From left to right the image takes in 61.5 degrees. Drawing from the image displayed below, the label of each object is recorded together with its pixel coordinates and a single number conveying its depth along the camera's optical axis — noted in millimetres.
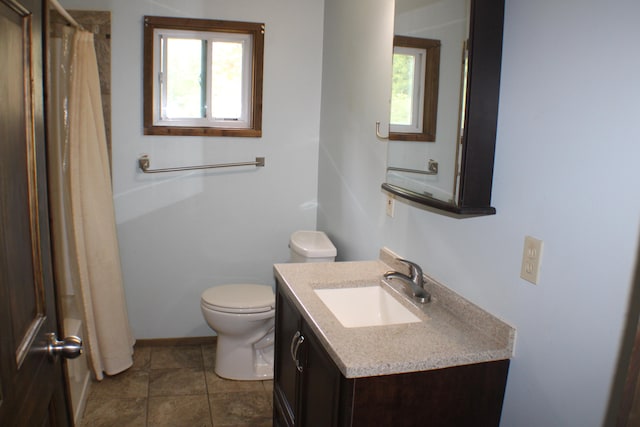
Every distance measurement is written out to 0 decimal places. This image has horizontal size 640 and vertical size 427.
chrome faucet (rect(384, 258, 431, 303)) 1915
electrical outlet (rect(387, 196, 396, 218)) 2330
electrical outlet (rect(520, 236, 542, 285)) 1433
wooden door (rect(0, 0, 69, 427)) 871
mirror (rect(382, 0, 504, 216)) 1547
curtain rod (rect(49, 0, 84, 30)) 2378
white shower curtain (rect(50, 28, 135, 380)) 2824
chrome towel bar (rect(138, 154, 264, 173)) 3244
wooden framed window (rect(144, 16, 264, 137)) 3223
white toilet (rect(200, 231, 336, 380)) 2918
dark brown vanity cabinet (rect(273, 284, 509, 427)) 1449
